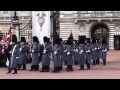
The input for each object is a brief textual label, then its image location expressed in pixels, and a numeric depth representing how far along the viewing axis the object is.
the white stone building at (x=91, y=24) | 45.19
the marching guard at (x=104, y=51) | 20.30
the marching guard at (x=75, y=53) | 18.34
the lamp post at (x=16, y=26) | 21.45
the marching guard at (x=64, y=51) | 17.40
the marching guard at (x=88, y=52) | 17.70
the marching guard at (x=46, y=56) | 16.02
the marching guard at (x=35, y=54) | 16.42
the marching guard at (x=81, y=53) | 17.23
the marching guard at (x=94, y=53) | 20.13
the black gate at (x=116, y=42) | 45.15
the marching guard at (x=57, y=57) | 15.97
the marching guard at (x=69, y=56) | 16.67
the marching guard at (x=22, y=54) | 16.86
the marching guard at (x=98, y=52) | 20.68
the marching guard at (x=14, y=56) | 14.94
